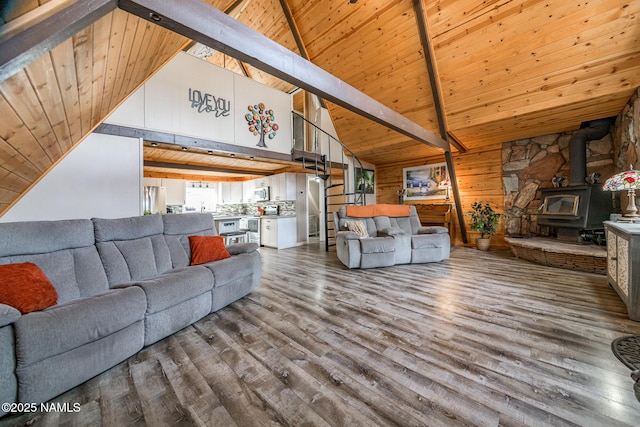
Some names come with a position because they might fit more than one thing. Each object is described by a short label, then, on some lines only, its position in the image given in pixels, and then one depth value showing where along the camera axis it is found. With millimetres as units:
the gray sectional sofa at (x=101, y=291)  1268
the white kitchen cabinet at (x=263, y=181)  6707
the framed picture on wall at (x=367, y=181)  7070
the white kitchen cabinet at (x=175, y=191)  5918
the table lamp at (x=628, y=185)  2416
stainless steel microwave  6605
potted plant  5254
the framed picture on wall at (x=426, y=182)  6288
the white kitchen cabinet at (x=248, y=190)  7059
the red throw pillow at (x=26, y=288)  1425
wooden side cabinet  2051
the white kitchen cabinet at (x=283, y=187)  6330
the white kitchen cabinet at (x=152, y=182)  5539
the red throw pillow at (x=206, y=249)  2728
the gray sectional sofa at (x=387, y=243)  3947
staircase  5613
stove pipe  4031
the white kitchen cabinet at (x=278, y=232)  6039
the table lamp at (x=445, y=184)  6166
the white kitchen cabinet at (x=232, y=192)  7230
